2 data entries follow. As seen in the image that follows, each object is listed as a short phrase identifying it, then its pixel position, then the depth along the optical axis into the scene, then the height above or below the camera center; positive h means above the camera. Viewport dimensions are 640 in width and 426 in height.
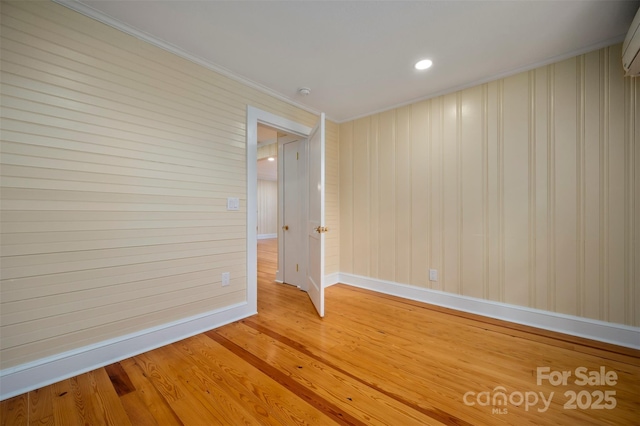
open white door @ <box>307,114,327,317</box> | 2.63 -0.07
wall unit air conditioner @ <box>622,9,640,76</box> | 1.62 +1.10
